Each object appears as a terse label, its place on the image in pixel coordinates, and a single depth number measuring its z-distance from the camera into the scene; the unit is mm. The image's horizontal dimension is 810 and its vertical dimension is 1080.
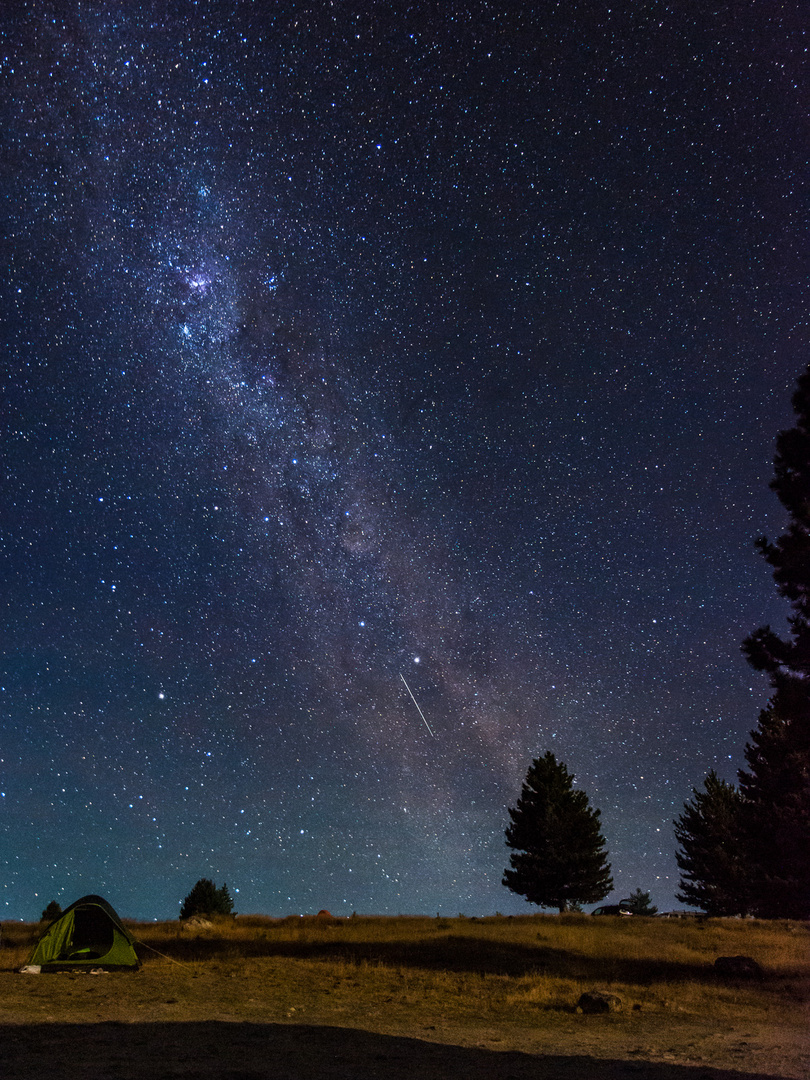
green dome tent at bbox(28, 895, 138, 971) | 15805
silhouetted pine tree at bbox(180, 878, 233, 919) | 37116
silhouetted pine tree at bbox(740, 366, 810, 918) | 15266
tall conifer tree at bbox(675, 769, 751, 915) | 38312
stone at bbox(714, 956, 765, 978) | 17094
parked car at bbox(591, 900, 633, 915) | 43231
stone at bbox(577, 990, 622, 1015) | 12000
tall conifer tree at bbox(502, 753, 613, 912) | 36844
